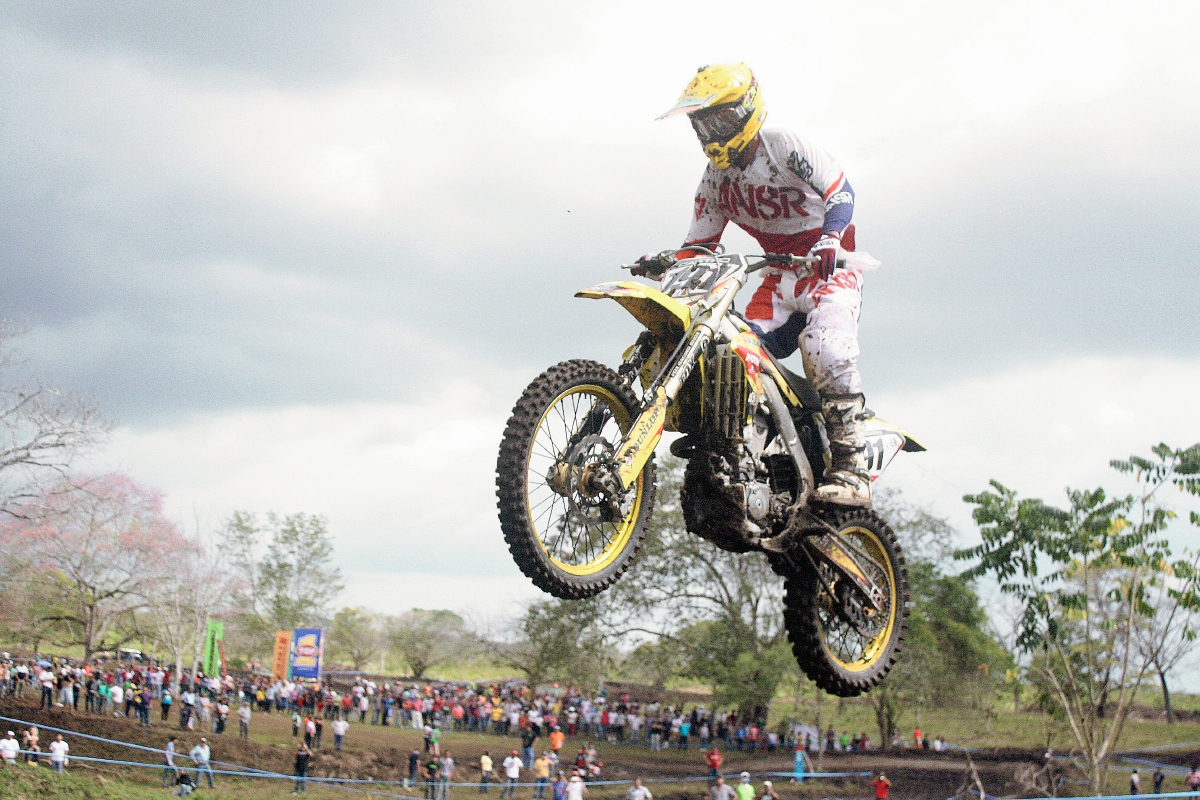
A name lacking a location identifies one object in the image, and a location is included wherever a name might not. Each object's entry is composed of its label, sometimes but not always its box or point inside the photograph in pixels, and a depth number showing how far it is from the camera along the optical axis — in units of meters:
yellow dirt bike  6.10
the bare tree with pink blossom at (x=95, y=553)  39.16
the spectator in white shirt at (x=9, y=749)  21.97
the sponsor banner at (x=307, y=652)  41.34
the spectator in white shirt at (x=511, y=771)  25.34
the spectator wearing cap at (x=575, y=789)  23.17
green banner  42.62
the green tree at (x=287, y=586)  53.44
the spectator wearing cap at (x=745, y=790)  22.33
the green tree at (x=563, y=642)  37.06
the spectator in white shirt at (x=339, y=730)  29.50
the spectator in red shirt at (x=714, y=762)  28.58
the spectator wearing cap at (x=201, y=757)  24.39
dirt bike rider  7.46
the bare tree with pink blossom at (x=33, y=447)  34.91
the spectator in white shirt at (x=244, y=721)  30.73
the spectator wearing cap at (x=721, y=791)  23.02
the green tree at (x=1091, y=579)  25.00
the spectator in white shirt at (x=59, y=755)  22.94
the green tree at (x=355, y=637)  62.38
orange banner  43.03
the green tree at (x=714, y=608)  35.62
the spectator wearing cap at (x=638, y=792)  21.59
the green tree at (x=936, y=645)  34.91
